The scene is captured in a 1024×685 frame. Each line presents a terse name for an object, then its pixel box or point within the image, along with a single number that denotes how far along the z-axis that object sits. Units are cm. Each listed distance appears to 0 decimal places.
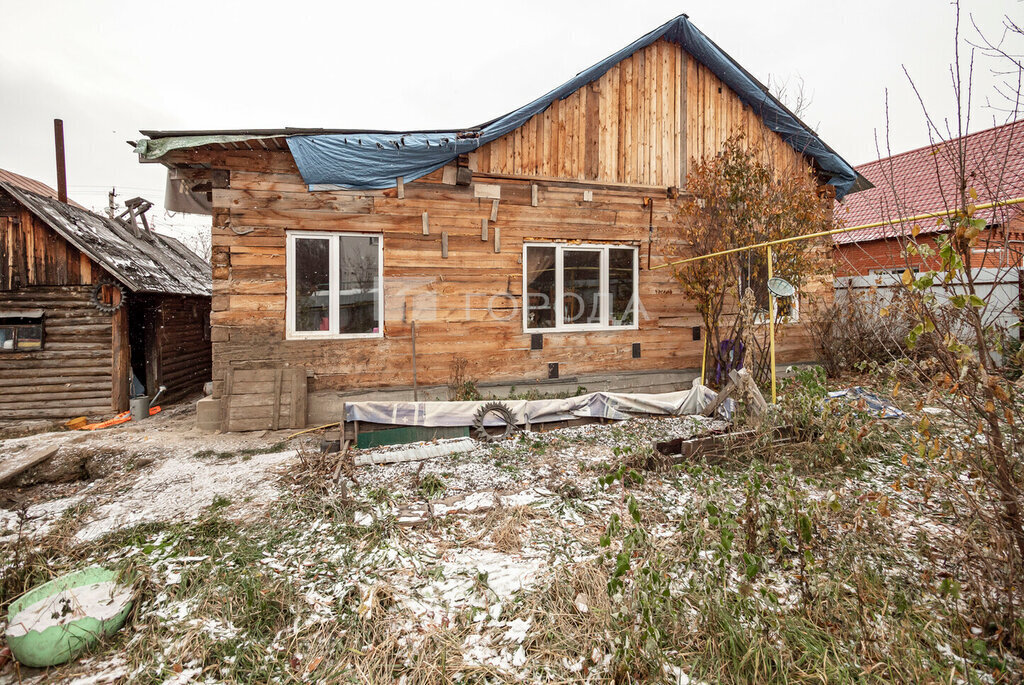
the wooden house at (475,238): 639
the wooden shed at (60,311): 833
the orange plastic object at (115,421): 809
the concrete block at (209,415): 644
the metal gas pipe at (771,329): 572
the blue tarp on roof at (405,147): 626
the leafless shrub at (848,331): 877
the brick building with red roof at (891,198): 1369
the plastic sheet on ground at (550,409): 575
